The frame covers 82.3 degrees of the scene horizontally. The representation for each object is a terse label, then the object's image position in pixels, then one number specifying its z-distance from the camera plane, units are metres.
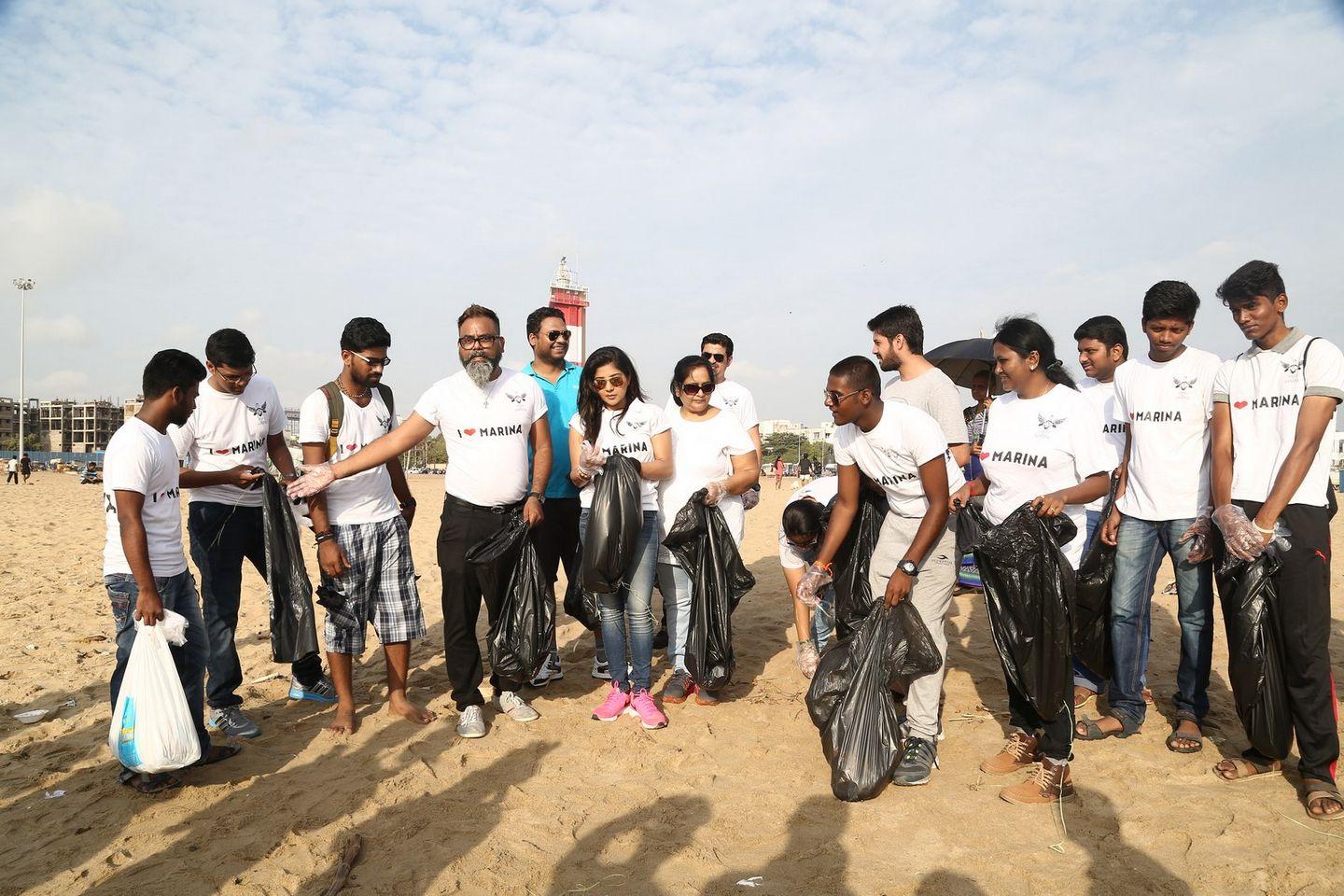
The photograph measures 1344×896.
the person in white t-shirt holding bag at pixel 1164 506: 3.47
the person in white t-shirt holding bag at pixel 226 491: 3.79
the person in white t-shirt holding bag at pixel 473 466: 3.85
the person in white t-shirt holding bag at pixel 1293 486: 2.94
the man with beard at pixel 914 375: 3.80
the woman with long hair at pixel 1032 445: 3.37
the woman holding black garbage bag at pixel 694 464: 4.19
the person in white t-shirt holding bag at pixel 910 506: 3.16
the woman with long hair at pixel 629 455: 4.02
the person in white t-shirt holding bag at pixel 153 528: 3.00
